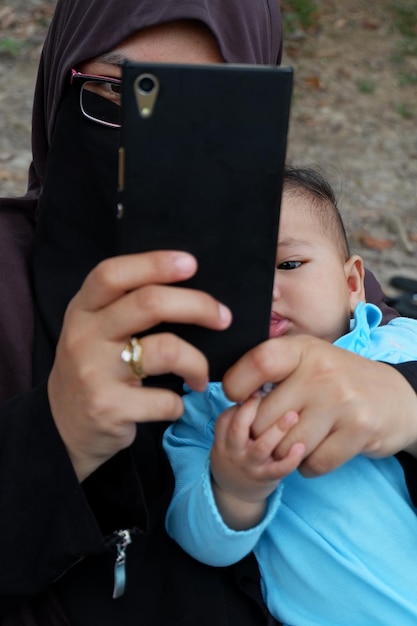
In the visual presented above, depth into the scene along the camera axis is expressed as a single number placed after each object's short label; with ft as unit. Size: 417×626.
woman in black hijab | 1.89
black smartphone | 1.76
